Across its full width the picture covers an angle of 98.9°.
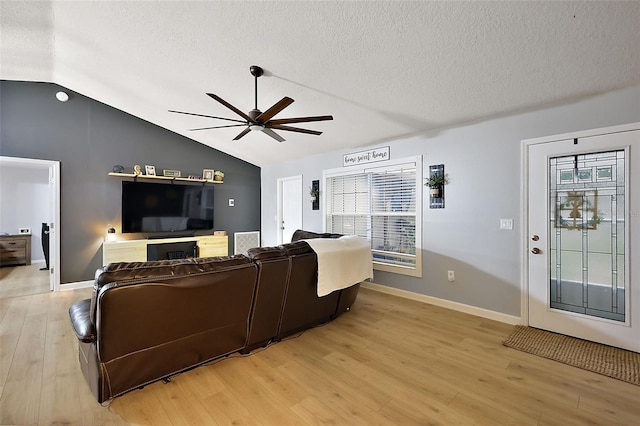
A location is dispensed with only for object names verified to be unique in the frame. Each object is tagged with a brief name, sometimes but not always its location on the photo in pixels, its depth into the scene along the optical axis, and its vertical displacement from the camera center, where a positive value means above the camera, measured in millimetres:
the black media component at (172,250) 5098 -746
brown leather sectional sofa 1646 -702
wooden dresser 5734 -797
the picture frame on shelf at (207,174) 5973 +837
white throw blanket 2658 -524
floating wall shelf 4957 +681
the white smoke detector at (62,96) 4391 +1870
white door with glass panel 2479 -247
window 4035 +51
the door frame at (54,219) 4328 -107
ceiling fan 2572 +950
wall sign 4320 +926
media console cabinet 4645 -651
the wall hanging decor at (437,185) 3639 +368
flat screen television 5078 +96
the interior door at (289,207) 5941 +120
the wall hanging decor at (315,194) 5375 +357
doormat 2164 -1249
